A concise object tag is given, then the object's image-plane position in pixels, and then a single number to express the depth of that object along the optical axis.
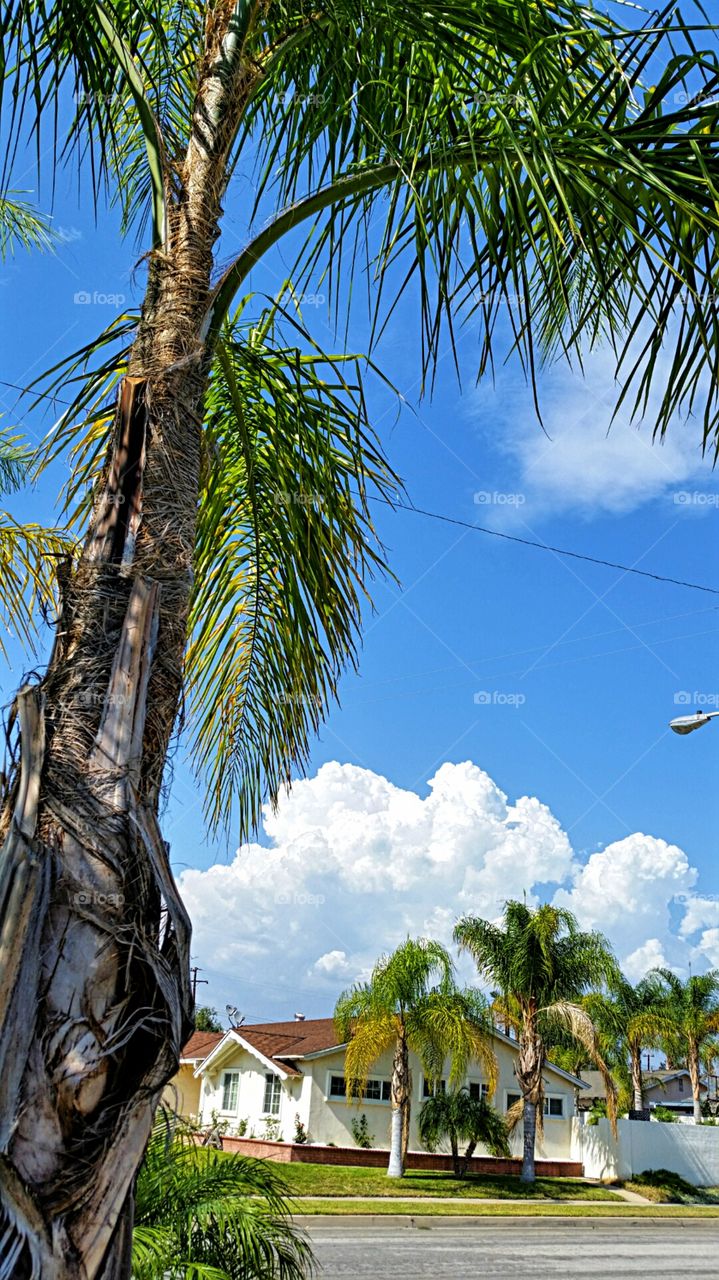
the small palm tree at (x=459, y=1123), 26.78
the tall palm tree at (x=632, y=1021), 33.19
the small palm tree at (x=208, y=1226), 4.22
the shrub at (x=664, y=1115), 40.97
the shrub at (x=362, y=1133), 28.34
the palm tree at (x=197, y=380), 2.24
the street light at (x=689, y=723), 14.20
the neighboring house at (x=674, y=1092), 68.75
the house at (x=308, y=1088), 28.55
